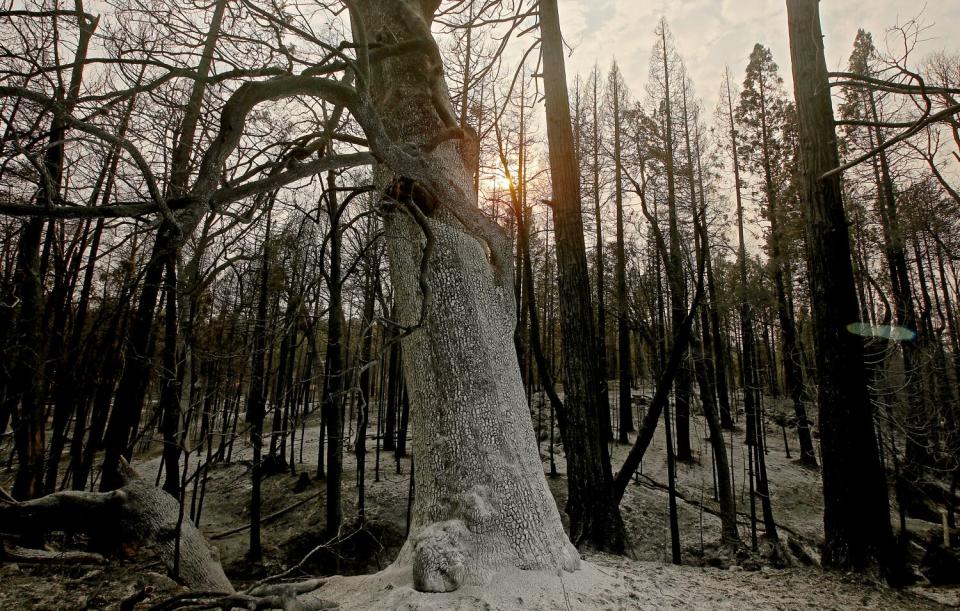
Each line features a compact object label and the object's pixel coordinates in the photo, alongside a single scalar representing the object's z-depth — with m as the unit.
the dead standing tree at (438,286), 1.89
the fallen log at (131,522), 2.25
